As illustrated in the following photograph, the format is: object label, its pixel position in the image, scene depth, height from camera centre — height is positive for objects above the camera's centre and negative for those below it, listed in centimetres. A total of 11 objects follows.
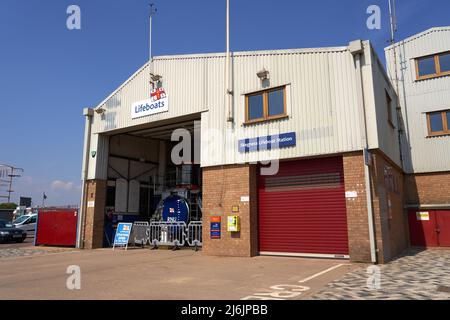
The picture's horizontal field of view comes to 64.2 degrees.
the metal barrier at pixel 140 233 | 1747 -90
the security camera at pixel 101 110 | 1861 +537
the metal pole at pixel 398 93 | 1787 +612
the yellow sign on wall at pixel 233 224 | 1300 -37
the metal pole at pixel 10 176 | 6573 +731
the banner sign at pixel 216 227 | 1354 -49
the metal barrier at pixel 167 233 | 1602 -89
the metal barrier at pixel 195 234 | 1545 -88
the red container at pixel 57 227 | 1888 -67
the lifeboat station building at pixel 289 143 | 1127 +245
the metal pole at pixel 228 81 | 1391 +518
